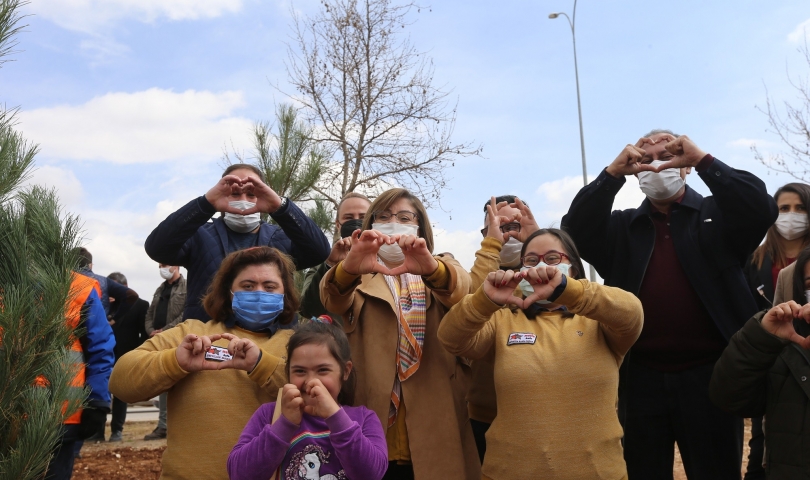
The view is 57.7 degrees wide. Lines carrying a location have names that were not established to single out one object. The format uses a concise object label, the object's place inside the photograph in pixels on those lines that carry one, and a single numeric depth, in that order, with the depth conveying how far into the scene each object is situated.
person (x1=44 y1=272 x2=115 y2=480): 3.95
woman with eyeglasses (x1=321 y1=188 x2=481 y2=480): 3.46
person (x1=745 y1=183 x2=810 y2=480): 4.94
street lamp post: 18.08
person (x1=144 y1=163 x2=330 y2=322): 4.06
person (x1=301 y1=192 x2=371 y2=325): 3.97
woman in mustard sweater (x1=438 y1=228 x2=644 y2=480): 3.24
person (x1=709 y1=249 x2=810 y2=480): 3.33
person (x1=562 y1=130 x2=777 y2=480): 3.84
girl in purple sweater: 2.87
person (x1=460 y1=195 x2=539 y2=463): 3.89
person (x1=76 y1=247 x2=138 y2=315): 3.67
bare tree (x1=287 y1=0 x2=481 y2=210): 13.96
